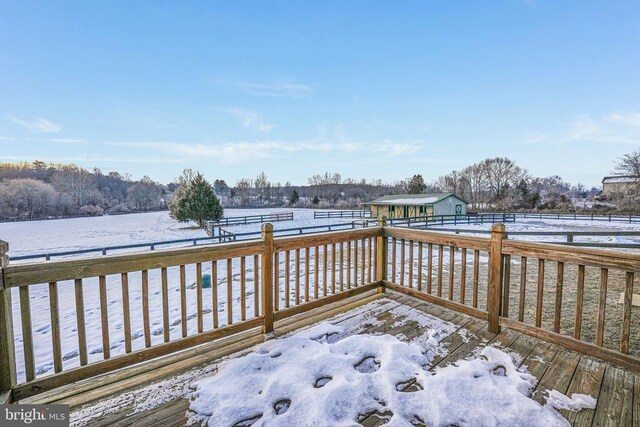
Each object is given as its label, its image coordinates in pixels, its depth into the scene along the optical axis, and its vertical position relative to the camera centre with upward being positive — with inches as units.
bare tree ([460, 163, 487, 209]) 1765.5 +79.6
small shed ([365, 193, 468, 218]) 1068.5 -45.0
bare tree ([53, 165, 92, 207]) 2034.8 +101.8
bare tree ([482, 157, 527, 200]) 1619.1 +116.3
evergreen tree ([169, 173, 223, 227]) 892.6 -23.1
